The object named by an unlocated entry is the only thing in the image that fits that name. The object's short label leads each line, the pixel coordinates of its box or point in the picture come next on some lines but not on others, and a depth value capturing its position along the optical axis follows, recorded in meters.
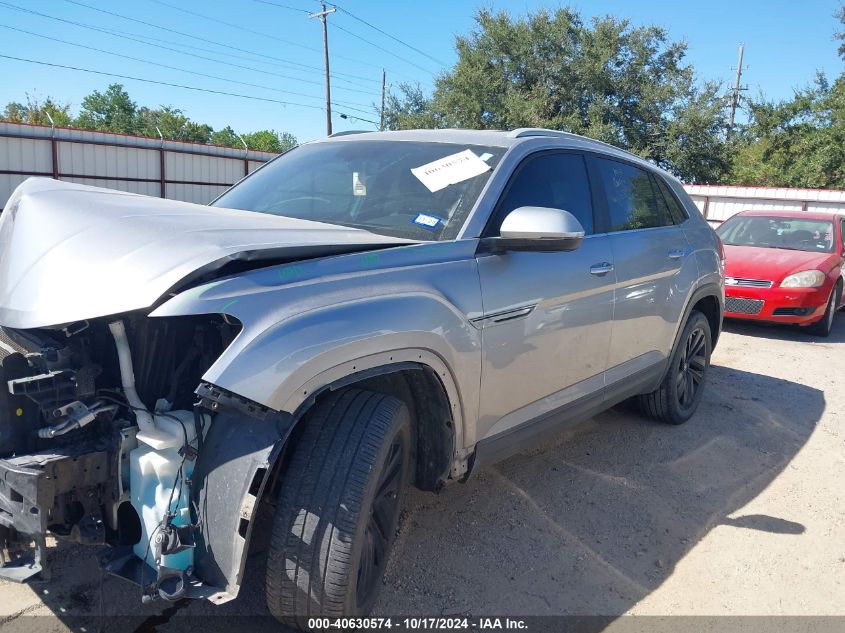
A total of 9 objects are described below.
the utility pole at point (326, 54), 33.88
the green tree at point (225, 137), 63.81
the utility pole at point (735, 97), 33.84
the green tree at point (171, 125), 54.88
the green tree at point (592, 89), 30.25
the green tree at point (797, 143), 27.89
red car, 8.29
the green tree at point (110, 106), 60.44
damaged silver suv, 1.94
